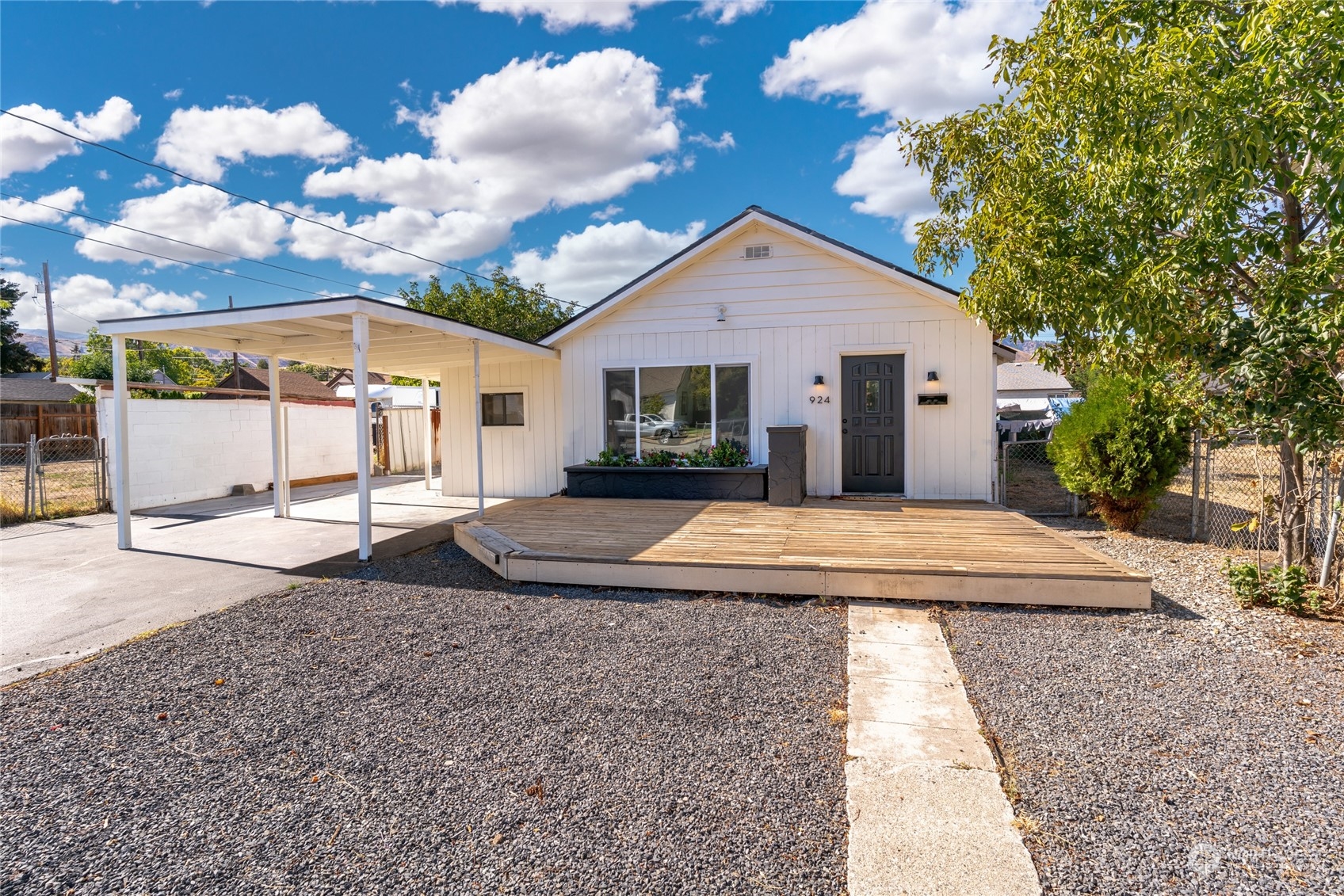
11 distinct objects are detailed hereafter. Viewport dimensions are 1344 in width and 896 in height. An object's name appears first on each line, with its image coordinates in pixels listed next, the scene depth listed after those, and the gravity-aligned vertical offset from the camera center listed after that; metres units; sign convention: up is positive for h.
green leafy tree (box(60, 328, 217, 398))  33.78 +4.64
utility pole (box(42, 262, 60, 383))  24.27 +4.34
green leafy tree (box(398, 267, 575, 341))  22.38 +4.63
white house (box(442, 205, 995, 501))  7.57 +0.80
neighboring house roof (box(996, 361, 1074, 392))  25.36 +1.83
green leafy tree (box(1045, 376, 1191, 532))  6.54 -0.32
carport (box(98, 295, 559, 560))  5.59 +1.06
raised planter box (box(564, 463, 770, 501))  7.76 -0.72
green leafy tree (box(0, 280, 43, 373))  29.08 +4.54
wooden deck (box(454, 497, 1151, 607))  4.25 -1.01
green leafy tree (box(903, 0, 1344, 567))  3.39 +1.48
